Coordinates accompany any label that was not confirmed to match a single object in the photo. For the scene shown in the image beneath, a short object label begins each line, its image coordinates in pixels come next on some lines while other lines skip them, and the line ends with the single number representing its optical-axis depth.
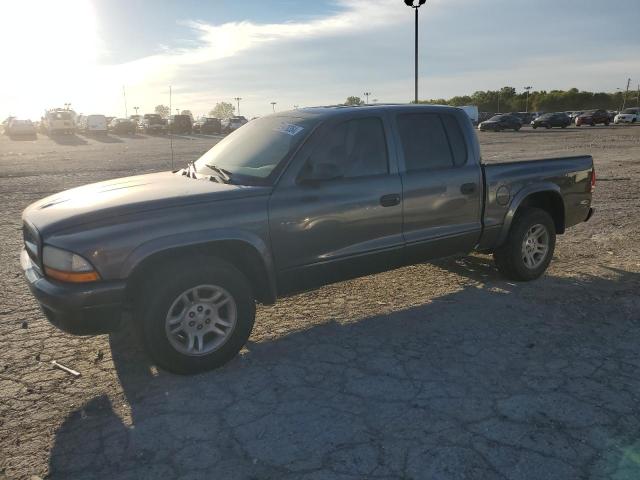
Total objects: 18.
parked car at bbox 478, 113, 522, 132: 47.28
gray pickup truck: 3.37
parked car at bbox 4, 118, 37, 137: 45.28
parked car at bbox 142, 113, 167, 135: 53.75
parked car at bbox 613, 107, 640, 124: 53.59
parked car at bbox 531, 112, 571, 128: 49.38
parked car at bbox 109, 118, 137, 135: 53.38
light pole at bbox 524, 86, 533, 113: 96.69
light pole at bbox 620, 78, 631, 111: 97.12
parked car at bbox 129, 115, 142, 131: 59.71
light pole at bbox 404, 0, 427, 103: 20.67
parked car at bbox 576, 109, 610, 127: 50.53
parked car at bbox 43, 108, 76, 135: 47.09
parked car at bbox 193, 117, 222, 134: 53.69
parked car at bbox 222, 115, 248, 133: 54.78
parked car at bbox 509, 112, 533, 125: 59.13
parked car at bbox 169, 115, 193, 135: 49.99
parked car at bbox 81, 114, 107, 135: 48.81
